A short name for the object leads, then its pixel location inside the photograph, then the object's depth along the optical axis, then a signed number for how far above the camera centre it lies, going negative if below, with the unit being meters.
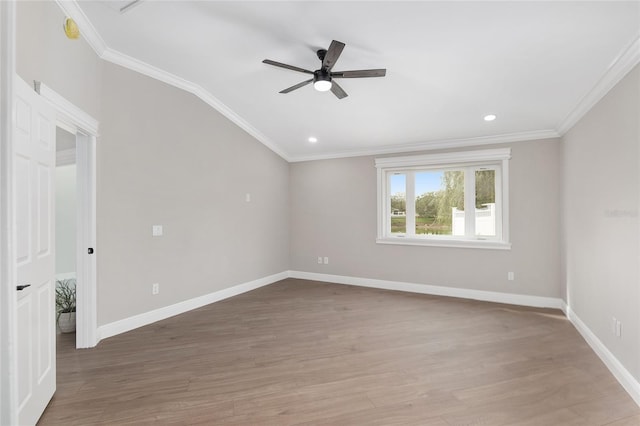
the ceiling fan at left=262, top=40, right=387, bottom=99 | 2.39 +1.27
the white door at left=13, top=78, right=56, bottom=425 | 1.70 -0.22
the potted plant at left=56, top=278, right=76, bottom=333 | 3.24 -1.05
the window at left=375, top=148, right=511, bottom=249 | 4.41 +0.22
